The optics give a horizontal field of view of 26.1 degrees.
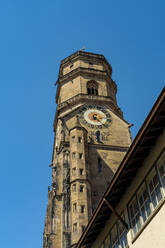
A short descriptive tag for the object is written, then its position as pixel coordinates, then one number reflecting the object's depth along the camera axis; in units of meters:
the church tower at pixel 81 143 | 33.09
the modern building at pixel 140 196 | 11.73
